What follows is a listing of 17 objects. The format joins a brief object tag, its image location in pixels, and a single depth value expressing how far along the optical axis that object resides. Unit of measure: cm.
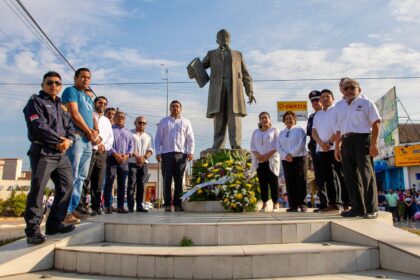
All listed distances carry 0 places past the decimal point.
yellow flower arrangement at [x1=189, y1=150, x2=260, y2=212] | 611
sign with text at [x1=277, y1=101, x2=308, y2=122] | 1997
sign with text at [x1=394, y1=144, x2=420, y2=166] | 2297
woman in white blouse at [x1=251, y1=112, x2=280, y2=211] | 661
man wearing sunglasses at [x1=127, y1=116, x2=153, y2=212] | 721
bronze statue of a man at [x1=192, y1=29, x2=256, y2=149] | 780
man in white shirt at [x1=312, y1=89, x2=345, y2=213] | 598
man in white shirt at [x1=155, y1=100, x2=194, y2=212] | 665
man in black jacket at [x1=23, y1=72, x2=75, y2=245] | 395
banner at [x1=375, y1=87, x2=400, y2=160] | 2436
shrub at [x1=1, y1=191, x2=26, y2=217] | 2149
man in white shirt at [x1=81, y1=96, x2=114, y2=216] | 613
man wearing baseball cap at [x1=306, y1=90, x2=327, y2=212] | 627
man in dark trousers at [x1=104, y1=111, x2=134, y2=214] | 684
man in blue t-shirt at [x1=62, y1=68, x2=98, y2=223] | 487
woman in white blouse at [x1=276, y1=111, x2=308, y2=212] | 644
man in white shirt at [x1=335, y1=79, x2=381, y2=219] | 474
